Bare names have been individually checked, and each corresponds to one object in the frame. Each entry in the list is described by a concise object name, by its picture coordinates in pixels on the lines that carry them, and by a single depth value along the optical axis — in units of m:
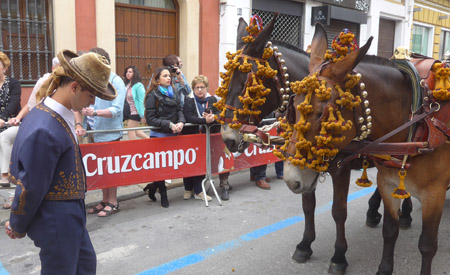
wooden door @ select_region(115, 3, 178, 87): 8.33
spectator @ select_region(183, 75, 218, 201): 5.30
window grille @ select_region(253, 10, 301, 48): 11.00
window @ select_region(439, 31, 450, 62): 18.09
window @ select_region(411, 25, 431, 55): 16.71
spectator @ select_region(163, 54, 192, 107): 5.59
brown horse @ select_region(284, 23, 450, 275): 2.39
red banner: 4.53
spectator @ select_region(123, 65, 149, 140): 6.45
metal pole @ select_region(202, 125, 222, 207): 5.33
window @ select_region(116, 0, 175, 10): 8.40
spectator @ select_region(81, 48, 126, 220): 4.80
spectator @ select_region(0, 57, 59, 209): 4.90
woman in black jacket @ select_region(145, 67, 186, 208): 5.02
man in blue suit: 2.02
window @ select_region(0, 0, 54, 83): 6.72
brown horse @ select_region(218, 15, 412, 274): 3.43
